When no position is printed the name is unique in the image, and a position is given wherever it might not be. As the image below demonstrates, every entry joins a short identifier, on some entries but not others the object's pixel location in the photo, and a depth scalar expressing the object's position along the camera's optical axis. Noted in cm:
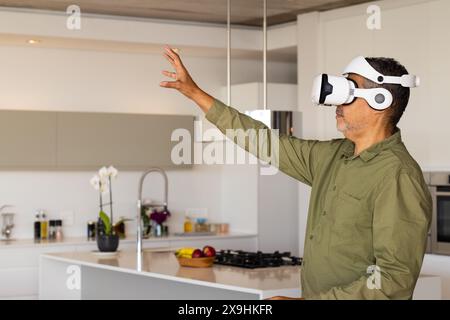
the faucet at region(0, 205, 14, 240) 690
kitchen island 410
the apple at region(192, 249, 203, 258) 479
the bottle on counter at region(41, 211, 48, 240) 698
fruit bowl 476
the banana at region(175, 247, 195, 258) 482
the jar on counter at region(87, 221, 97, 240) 711
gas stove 477
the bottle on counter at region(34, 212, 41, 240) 696
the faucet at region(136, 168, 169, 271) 507
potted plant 562
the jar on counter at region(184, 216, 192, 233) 761
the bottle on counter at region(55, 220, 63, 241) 701
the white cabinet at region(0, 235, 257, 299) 644
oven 569
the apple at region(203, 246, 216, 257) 483
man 216
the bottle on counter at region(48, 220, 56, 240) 703
